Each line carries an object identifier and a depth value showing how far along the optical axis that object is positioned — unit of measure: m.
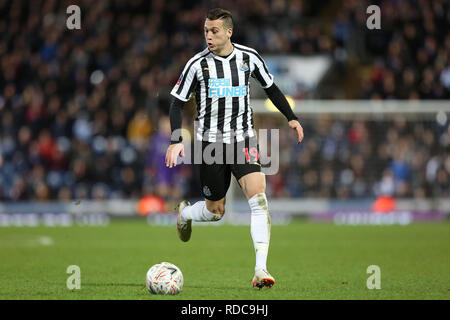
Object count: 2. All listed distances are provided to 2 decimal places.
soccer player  15.06
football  13.84
